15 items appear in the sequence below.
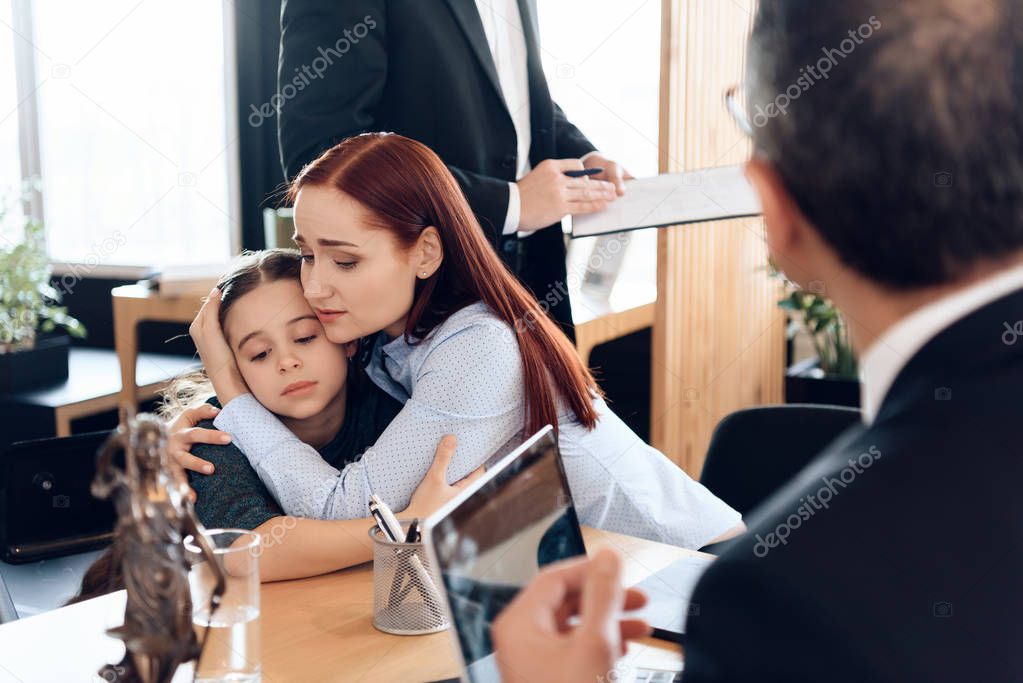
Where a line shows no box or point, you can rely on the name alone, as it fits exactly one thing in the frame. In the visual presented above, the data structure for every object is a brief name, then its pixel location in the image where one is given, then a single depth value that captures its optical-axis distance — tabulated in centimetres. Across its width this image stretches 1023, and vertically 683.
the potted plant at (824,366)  337
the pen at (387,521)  106
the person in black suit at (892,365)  53
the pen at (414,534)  105
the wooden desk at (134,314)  324
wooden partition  296
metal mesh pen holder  102
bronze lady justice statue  69
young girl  121
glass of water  90
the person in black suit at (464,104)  174
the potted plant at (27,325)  296
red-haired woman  134
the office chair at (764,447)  159
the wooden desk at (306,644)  94
